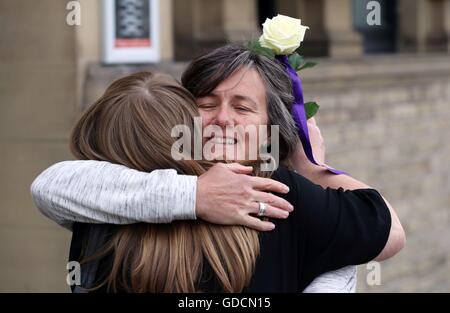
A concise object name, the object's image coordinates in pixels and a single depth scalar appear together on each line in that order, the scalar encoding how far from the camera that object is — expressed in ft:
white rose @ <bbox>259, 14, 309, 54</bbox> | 16.76
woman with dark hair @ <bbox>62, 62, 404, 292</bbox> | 13.36
